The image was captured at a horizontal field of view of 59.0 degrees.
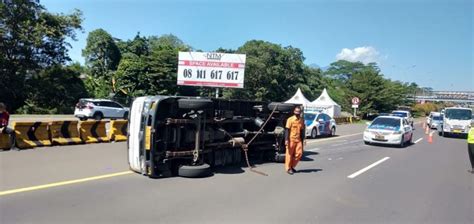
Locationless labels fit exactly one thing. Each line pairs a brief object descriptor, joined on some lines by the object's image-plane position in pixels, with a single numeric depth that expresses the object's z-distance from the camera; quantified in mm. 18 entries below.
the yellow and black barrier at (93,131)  15461
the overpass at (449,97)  131500
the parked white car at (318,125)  22469
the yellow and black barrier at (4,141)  12740
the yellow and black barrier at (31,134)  13172
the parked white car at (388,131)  19141
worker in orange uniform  10525
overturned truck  9156
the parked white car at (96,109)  30016
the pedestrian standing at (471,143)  11723
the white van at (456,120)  28797
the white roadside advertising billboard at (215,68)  25594
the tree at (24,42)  38094
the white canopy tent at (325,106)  46219
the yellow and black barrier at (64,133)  14383
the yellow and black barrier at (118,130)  16500
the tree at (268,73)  64438
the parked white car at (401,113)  41550
